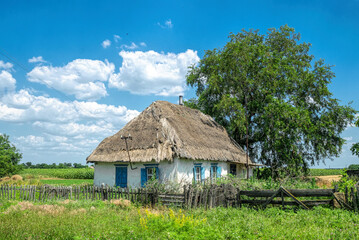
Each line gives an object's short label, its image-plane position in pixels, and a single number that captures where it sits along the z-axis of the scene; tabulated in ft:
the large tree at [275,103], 73.46
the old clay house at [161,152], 49.57
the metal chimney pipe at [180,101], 77.92
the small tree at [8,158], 106.93
